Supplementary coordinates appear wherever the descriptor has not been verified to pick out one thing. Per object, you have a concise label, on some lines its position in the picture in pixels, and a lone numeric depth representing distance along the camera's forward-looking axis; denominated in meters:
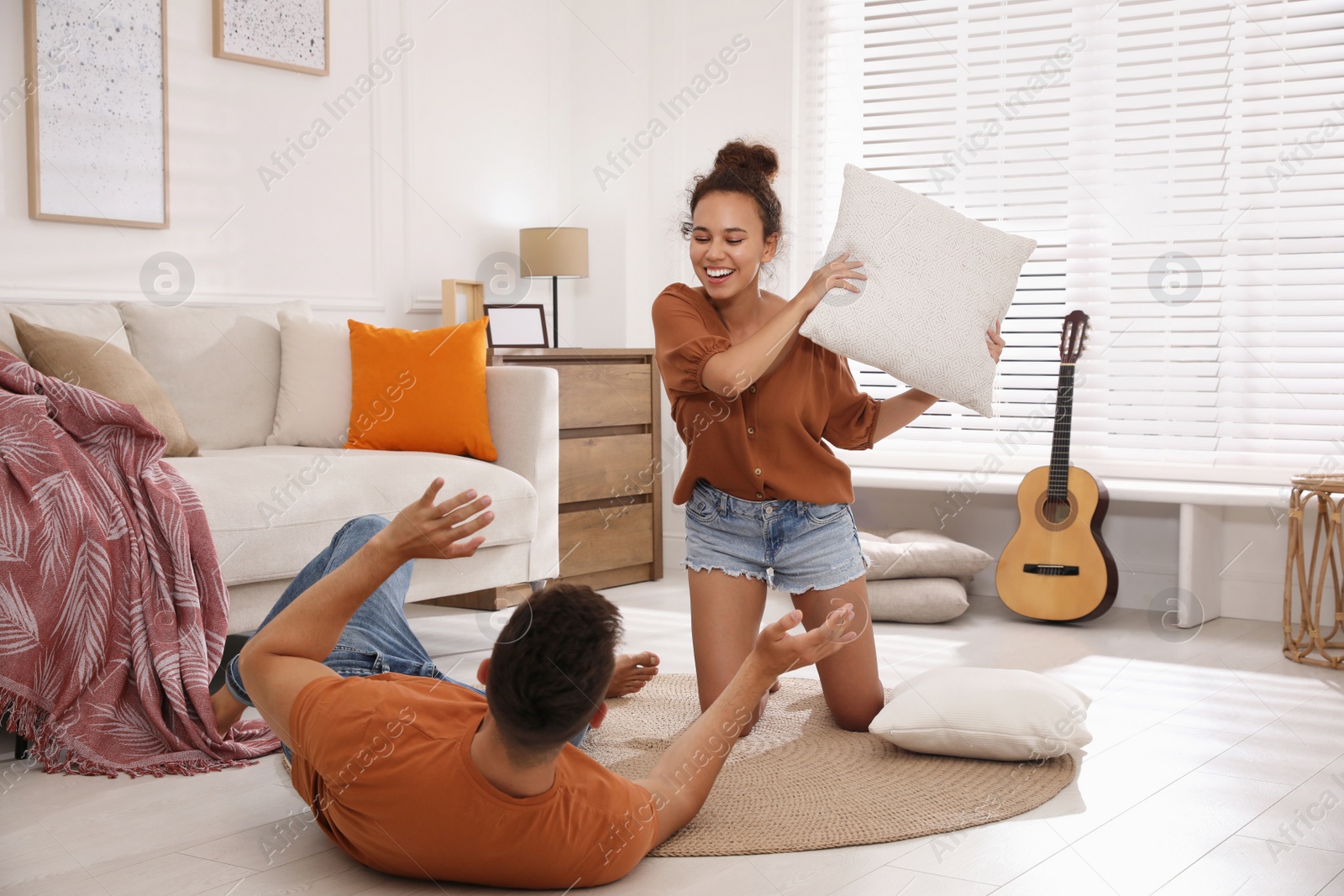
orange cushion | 3.15
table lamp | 4.15
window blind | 3.48
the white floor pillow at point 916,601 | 3.42
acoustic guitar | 3.38
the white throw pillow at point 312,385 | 3.19
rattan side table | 2.96
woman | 2.15
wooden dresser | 3.79
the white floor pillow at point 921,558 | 3.47
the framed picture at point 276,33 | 3.37
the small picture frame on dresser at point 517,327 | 3.97
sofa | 2.42
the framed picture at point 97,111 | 2.93
